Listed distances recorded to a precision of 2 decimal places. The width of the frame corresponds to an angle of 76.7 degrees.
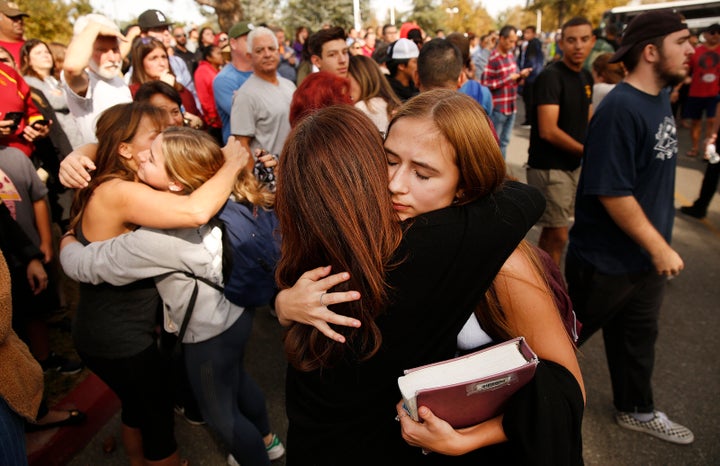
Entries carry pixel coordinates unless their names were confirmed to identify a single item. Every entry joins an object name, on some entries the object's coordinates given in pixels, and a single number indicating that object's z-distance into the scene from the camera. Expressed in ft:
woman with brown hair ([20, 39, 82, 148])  14.74
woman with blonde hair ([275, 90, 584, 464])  3.47
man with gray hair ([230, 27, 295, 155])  12.19
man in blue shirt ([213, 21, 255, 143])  15.52
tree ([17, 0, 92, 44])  32.40
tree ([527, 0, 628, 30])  118.52
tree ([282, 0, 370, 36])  91.40
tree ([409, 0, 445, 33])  131.25
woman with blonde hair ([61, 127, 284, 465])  5.90
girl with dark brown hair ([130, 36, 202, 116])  13.39
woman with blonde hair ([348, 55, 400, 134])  11.50
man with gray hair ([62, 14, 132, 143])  10.20
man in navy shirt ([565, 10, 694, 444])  7.25
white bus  42.75
